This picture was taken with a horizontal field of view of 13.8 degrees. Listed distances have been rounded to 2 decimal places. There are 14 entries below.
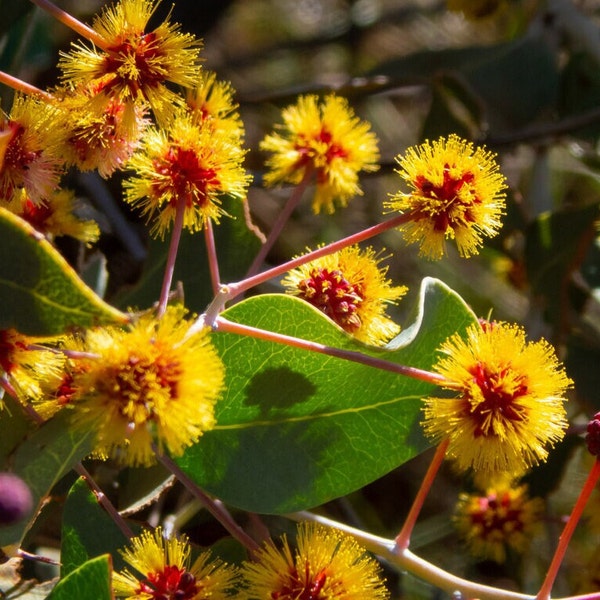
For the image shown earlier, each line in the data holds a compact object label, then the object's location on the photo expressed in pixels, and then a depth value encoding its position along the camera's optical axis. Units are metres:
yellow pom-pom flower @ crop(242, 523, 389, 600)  0.19
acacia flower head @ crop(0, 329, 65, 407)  0.18
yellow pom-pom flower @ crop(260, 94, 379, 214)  0.20
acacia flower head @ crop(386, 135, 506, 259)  0.19
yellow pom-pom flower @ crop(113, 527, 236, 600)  0.18
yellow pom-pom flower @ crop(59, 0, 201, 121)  0.19
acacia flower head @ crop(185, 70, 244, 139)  0.20
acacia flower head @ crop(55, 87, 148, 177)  0.19
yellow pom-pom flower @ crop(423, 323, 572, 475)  0.18
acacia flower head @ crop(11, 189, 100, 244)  0.20
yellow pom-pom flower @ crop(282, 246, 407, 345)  0.19
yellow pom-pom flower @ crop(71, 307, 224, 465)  0.17
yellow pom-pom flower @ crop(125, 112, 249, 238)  0.19
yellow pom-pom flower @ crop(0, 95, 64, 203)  0.19
